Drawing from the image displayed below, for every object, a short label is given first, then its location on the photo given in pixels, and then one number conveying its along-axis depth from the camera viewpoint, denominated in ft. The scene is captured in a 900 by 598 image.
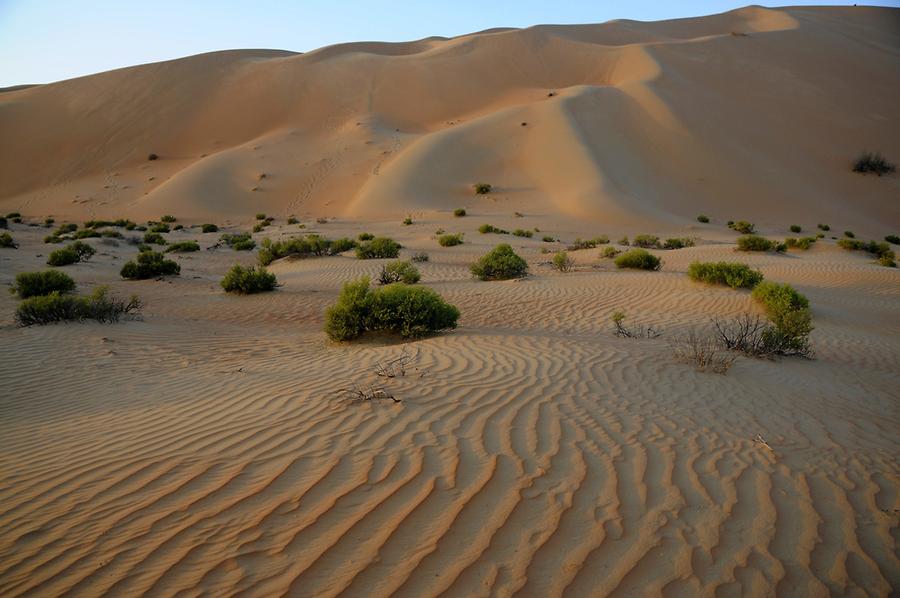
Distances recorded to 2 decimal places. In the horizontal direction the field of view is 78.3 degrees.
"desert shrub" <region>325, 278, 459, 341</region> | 26.23
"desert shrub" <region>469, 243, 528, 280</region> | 46.93
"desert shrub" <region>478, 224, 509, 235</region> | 82.38
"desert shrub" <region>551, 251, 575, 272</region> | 50.81
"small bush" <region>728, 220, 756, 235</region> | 93.20
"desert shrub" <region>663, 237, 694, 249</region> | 72.69
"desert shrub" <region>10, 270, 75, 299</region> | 34.40
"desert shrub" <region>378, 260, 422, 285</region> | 41.91
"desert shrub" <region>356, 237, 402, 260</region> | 59.57
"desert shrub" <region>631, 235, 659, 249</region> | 74.64
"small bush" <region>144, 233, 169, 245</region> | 78.25
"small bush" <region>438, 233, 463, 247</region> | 69.64
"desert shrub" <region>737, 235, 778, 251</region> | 60.75
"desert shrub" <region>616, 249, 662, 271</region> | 49.67
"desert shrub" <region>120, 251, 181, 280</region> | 48.78
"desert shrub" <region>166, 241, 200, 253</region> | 70.23
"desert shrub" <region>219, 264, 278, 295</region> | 41.22
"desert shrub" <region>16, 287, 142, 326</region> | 28.07
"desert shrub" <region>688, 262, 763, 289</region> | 38.83
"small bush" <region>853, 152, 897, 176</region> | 127.54
